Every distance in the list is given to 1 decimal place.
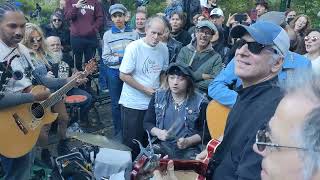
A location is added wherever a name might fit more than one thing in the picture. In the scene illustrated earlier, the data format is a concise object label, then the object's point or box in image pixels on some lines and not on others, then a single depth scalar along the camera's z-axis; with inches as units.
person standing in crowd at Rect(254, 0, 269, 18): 269.6
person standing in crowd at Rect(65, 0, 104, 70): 242.1
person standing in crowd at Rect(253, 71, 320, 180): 41.8
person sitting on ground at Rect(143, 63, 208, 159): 122.8
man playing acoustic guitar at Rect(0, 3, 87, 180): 121.8
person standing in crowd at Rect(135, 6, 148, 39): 196.6
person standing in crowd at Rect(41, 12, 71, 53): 246.2
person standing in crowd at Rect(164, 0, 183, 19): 238.4
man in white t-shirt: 144.3
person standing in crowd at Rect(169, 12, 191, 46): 203.6
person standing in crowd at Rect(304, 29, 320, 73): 170.8
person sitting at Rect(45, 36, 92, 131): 179.6
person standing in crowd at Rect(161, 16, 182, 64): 162.7
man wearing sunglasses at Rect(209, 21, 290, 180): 70.2
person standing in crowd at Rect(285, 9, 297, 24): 262.2
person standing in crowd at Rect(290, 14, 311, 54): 216.0
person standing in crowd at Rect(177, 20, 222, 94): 148.5
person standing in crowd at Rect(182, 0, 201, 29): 277.6
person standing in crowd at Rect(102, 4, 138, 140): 179.1
